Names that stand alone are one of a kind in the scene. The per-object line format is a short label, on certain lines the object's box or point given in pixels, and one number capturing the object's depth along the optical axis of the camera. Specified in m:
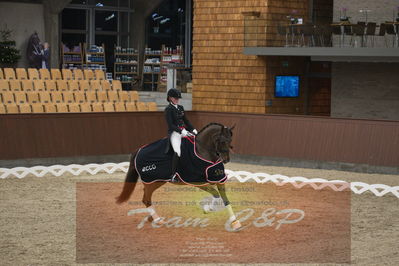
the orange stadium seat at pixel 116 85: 25.41
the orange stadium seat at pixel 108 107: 22.98
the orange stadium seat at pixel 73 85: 24.77
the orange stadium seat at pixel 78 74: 26.31
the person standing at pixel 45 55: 29.92
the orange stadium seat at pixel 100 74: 26.64
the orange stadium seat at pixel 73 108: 22.36
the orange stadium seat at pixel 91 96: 23.80
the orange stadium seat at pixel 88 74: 26.42
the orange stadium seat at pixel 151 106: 23.56
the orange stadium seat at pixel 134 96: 24.55
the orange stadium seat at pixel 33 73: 25.43
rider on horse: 12.35
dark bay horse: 11.65
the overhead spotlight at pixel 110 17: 37.28
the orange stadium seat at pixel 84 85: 25.06
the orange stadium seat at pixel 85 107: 22.52
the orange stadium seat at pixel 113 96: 24.25
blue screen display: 26.33
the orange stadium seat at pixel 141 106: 23.71
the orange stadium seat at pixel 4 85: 23.52
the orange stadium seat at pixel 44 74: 25.55
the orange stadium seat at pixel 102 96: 24.06
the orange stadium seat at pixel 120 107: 23.28
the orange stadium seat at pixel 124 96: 24.42
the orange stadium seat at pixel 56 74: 25.75
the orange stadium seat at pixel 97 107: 22.80
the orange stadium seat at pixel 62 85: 24.57
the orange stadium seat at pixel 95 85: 25.37
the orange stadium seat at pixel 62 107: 22.19
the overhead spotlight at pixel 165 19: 38.09
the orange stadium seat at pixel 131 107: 23.59
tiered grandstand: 22.25
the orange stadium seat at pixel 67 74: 25.94
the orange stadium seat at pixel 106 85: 25.41
